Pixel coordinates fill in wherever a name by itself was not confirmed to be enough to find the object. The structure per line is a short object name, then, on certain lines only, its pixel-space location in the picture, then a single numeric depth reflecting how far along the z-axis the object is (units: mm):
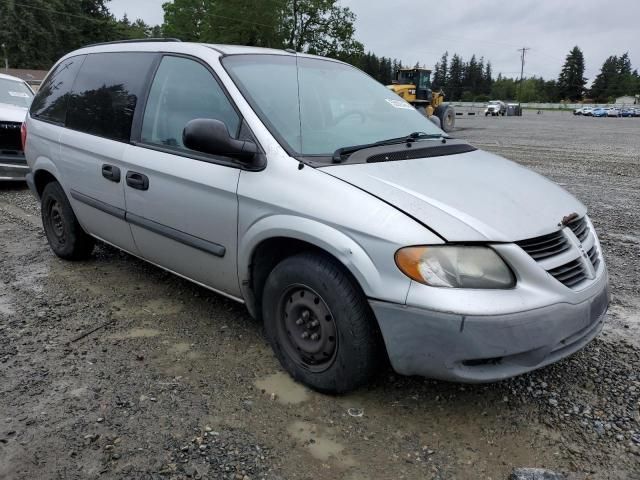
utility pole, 98425
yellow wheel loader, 23972
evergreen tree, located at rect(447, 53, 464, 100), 129500
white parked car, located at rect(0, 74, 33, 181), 8008
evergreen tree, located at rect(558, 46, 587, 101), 112500
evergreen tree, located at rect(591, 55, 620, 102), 111625
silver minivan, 2311
